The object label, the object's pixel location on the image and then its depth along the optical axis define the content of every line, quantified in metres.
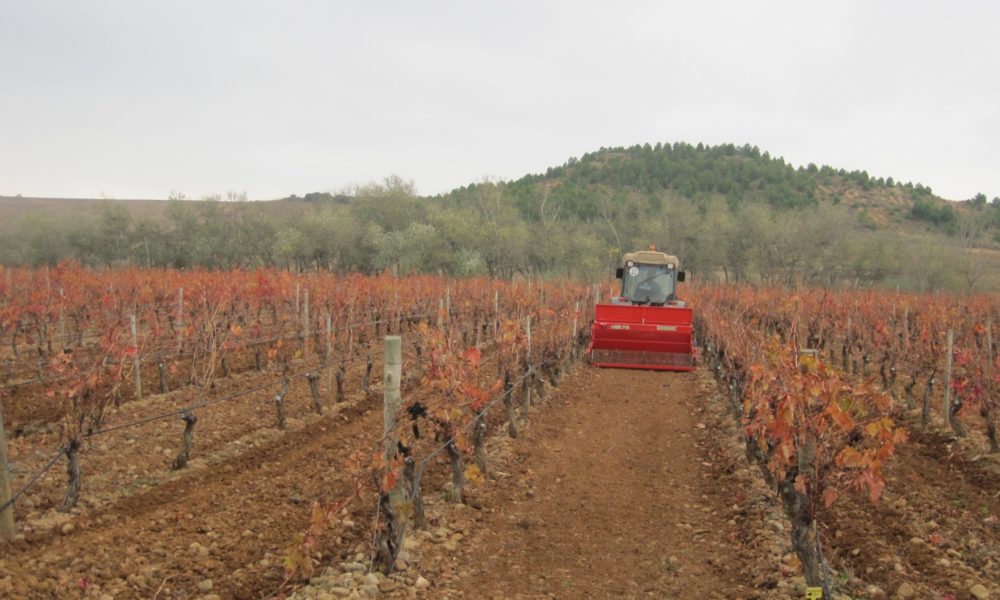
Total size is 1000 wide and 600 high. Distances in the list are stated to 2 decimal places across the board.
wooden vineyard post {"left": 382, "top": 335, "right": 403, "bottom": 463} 4.35
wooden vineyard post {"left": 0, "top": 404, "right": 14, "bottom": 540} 4.54
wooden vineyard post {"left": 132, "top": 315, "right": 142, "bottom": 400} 8.84
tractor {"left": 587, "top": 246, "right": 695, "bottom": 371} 12.02
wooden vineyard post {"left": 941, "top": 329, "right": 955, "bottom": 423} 8.41
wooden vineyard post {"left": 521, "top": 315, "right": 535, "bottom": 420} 8.91
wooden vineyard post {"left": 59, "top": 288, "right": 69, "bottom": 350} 12.08
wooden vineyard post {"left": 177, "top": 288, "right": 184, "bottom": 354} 9.59
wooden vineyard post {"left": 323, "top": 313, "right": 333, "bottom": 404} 10.02
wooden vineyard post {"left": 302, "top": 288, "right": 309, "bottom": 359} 10.38
